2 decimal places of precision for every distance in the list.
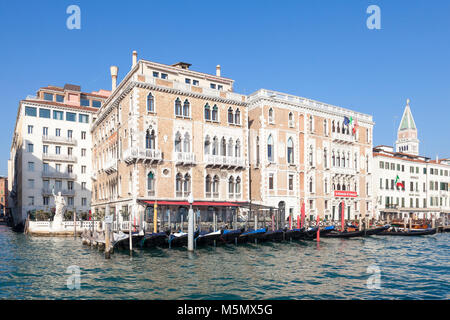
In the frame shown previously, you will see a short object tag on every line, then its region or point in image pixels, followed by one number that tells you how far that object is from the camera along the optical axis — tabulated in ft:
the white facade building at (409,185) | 165.37
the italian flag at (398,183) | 170.56
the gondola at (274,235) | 92.22
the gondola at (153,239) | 76.54
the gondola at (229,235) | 85.15
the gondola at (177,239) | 78.89
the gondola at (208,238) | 81.00
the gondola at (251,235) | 88.53
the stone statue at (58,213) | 108.68
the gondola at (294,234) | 95.87
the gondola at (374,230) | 115.65
